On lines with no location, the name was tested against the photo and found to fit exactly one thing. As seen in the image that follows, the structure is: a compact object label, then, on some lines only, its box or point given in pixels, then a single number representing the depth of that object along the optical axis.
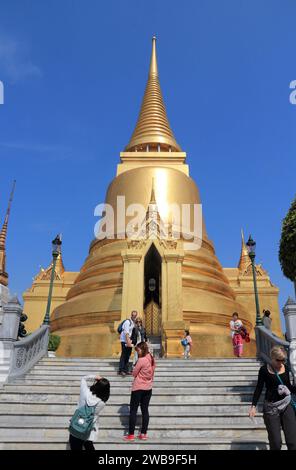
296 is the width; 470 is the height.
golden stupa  15.34
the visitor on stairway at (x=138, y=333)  9.55
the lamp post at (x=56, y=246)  13.75
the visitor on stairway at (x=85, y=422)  3.92
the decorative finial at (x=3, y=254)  22.48
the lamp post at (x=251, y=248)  13.57
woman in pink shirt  5.70
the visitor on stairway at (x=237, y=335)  12.26
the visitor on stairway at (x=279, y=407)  4.20
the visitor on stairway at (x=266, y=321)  12.72
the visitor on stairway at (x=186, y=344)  12.59
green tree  9.84
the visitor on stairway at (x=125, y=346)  8.86
